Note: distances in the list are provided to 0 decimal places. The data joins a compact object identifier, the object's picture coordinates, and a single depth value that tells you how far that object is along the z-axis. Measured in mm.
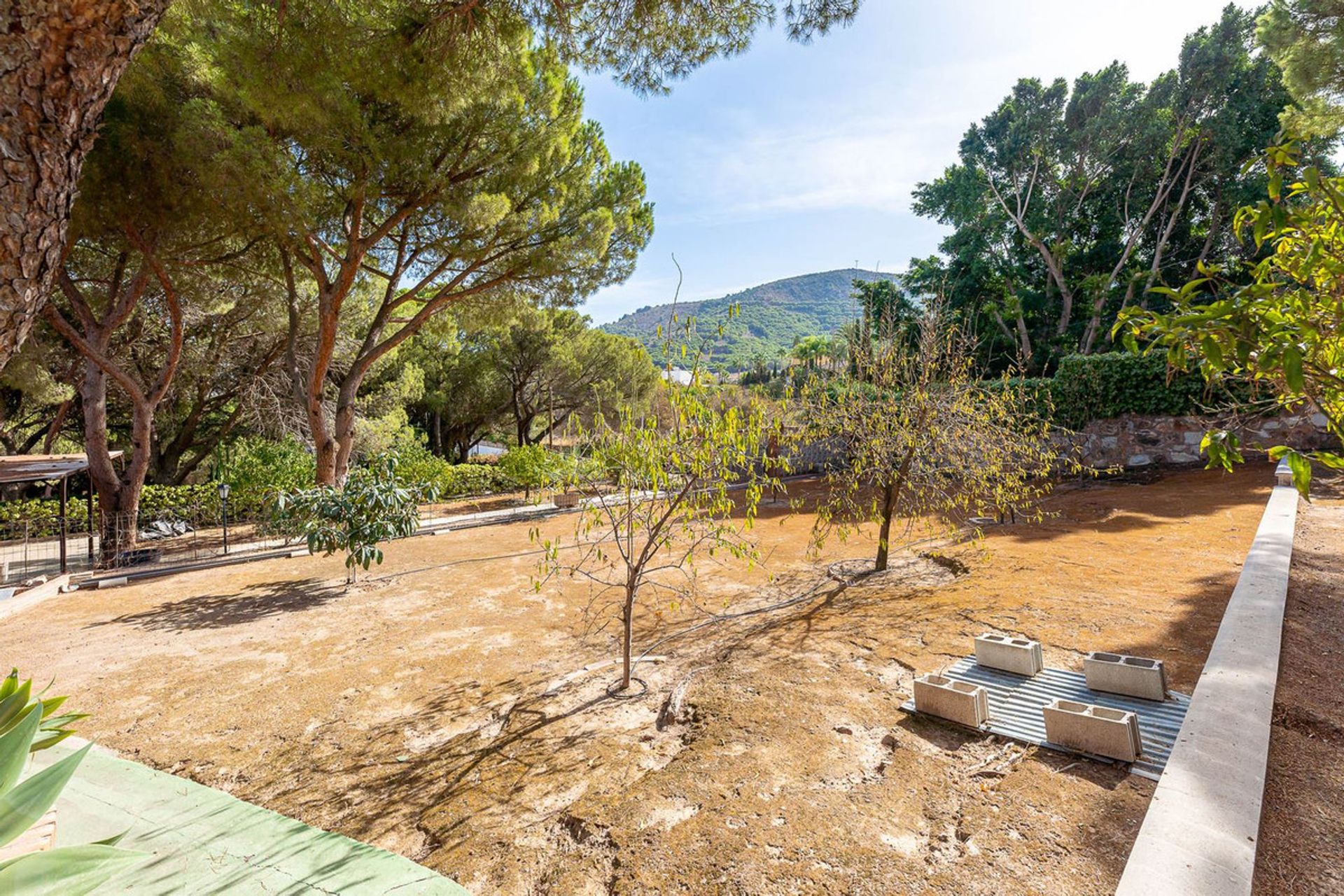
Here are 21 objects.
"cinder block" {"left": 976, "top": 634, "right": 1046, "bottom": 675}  3100
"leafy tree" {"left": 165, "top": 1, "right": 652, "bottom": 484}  5543
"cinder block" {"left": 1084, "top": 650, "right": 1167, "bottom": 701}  2703
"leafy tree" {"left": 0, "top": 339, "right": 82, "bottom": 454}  10375
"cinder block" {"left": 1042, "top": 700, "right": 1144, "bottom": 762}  2271
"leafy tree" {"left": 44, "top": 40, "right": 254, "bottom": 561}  7047
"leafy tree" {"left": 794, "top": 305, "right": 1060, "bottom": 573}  5332
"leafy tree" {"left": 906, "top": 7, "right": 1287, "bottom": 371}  13586
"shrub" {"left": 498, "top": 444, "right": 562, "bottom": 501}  13555
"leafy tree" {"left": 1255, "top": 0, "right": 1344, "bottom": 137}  6836
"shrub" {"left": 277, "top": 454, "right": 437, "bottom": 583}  6242
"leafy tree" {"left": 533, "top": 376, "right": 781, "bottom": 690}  3125
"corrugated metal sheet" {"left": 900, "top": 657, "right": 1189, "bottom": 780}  2379
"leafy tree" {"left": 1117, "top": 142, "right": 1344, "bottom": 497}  1141
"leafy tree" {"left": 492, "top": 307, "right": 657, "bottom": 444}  18719
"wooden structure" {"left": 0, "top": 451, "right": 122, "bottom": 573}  7008
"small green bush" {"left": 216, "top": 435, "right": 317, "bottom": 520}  11188
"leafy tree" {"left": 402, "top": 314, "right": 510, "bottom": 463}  18797
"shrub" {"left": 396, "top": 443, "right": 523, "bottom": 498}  12883
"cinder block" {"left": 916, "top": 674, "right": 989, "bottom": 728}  2652
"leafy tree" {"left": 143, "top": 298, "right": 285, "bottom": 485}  11195
